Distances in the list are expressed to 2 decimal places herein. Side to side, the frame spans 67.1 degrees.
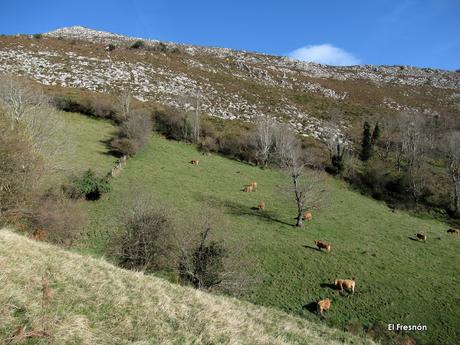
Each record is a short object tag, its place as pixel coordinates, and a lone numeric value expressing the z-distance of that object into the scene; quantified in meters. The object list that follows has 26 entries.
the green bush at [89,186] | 35.19
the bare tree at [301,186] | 37.41
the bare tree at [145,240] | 21.53
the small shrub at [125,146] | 49.66
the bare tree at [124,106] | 58.86
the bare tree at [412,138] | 62.50
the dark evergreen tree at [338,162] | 58.09
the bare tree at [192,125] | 60.31
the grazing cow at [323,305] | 23.05
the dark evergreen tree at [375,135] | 69.44
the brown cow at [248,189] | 44.78
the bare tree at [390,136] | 71.25
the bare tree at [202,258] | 20.88
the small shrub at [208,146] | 58.12
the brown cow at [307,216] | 38.62
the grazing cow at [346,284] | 25.27
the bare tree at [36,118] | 36.28
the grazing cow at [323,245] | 31.22
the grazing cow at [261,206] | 39.67
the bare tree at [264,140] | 57.34
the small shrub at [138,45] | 104.31
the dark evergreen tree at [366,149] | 65.38
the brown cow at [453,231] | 41.34
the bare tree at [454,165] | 52.03
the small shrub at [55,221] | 24.22
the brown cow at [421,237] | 36.95
